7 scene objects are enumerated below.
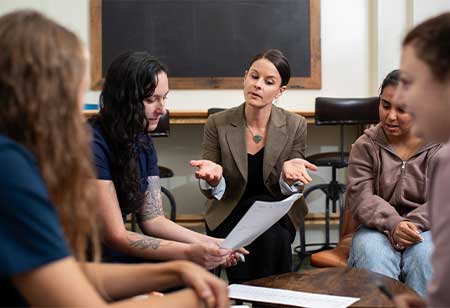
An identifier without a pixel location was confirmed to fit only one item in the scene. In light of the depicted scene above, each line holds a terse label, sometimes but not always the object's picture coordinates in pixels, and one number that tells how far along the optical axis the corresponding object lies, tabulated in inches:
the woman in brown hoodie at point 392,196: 89.6
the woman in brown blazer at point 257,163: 104.3
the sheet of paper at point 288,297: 62.9
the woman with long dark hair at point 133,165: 70.4
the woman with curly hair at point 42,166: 32.0
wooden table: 66.3
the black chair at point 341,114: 159.6
